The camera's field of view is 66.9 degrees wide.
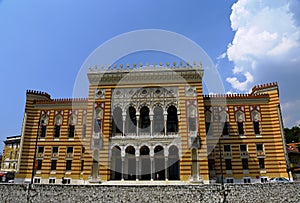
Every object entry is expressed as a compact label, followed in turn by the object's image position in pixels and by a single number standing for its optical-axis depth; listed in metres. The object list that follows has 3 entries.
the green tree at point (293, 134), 64.31
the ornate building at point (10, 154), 60.19
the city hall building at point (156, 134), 30.38
